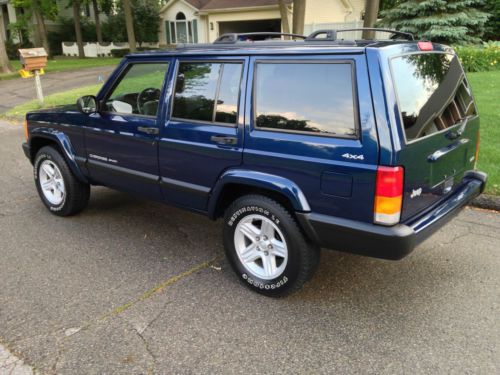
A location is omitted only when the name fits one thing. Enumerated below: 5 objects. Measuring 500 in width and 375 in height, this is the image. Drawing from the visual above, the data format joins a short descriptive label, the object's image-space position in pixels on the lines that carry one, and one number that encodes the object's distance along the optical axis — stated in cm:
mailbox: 1133
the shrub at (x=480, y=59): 1382
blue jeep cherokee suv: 288
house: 2523
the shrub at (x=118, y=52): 3494
